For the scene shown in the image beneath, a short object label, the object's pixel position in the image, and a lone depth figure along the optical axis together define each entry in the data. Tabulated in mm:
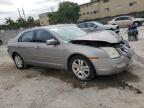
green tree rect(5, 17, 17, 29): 29166
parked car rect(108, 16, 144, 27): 12557
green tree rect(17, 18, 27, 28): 29284
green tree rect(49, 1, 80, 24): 27247
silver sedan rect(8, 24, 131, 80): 2684
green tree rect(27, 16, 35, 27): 29964
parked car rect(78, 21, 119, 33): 9226
